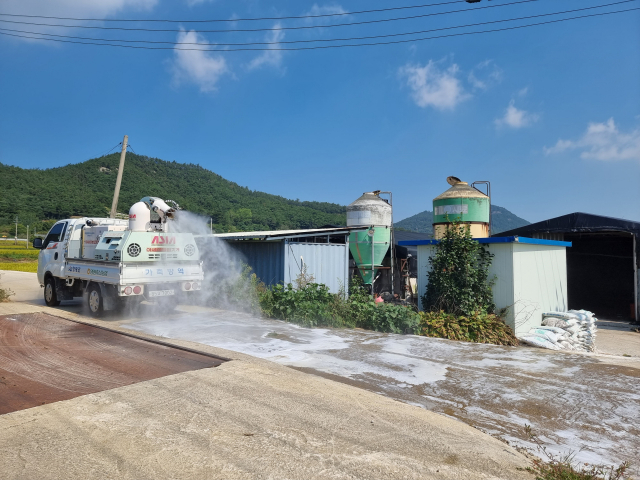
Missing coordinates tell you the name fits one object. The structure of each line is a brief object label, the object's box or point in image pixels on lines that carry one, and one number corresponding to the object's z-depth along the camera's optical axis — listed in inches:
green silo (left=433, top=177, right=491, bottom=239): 620.7
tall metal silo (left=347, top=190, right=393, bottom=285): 756.6
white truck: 416.8
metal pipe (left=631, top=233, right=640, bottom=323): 621.6
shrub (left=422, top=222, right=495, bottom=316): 419.2
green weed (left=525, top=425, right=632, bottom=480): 135.0
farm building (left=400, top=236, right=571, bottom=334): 420.2
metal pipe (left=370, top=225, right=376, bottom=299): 752.3
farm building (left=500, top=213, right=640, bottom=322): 629.9
